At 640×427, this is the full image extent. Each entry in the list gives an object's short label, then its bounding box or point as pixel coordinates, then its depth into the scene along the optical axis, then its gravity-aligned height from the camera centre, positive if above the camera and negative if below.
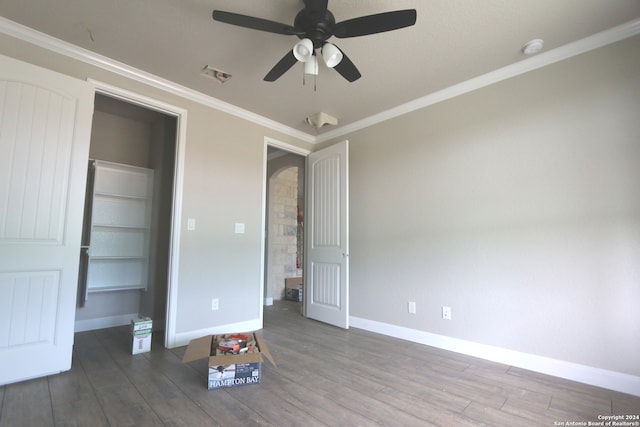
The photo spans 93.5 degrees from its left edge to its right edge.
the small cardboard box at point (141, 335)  2.68 -0.81
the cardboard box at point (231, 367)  2.05 -0.84
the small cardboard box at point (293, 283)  5.70 -0.72
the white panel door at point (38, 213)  2.09 +0.23
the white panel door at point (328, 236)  3.68 +0.11
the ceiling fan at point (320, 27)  1.73 +1.32
